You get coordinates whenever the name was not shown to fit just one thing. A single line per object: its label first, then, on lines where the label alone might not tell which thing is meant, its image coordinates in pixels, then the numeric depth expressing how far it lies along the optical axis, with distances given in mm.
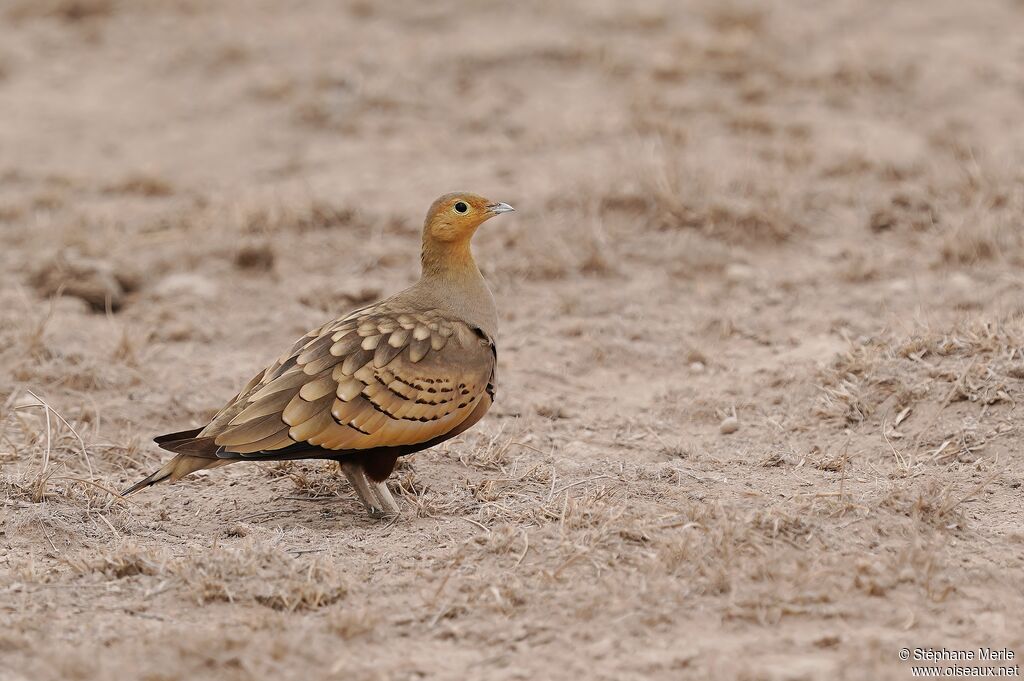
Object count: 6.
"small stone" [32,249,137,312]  14883
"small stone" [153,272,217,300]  15148
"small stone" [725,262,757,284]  15092
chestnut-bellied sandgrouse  9297
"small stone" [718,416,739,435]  11453
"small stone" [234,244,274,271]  15766
